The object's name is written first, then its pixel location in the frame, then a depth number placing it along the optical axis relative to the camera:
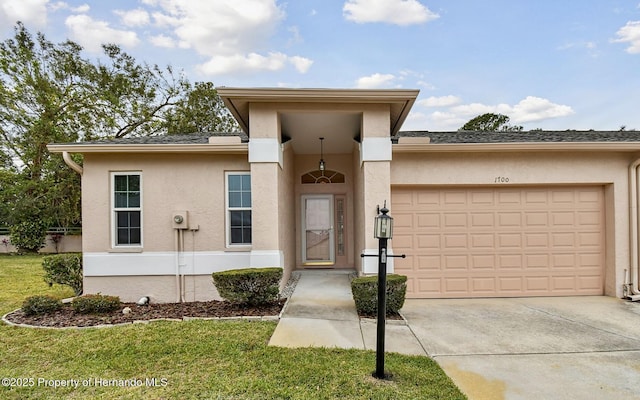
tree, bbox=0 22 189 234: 17.39
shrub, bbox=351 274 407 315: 5.09
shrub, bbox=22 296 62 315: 5.65
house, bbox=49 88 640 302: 6.75
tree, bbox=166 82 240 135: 22.17
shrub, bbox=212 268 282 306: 5.37
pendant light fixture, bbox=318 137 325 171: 8.09
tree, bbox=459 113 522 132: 24.80
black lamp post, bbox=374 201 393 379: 3.24
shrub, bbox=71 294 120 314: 5.57
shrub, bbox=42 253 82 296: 6.95
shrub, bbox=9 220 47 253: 16.19
